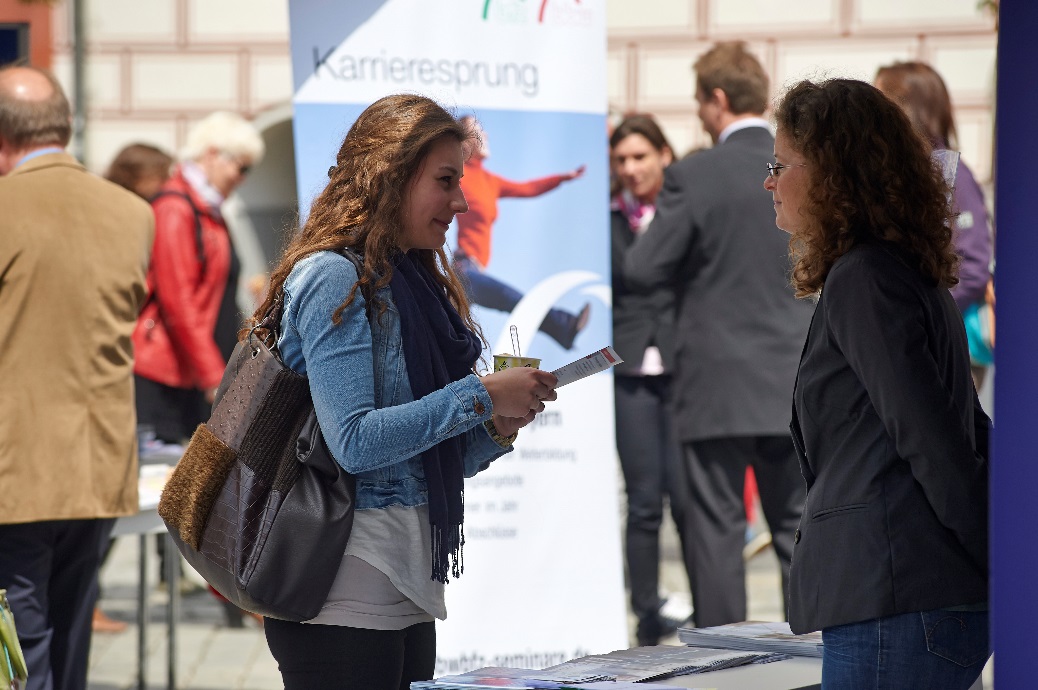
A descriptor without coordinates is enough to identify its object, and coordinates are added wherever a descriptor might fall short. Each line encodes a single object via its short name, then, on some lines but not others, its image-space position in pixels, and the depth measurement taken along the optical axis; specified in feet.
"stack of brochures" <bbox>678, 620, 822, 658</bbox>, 16.17
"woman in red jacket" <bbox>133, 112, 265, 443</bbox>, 36.96
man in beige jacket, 22.50
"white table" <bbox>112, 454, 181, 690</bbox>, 30.81
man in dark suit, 29.84
